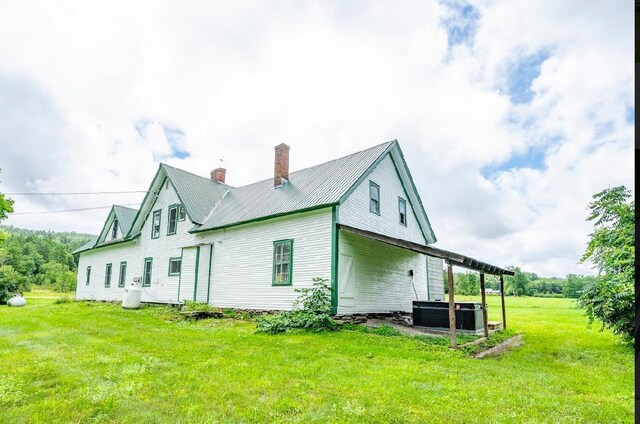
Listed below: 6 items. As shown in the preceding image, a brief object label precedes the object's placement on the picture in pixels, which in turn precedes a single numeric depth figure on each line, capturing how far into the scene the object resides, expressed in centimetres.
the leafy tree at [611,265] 862
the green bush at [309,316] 1060
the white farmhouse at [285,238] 1267
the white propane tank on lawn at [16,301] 2172
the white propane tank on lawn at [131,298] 1812
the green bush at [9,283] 2378
